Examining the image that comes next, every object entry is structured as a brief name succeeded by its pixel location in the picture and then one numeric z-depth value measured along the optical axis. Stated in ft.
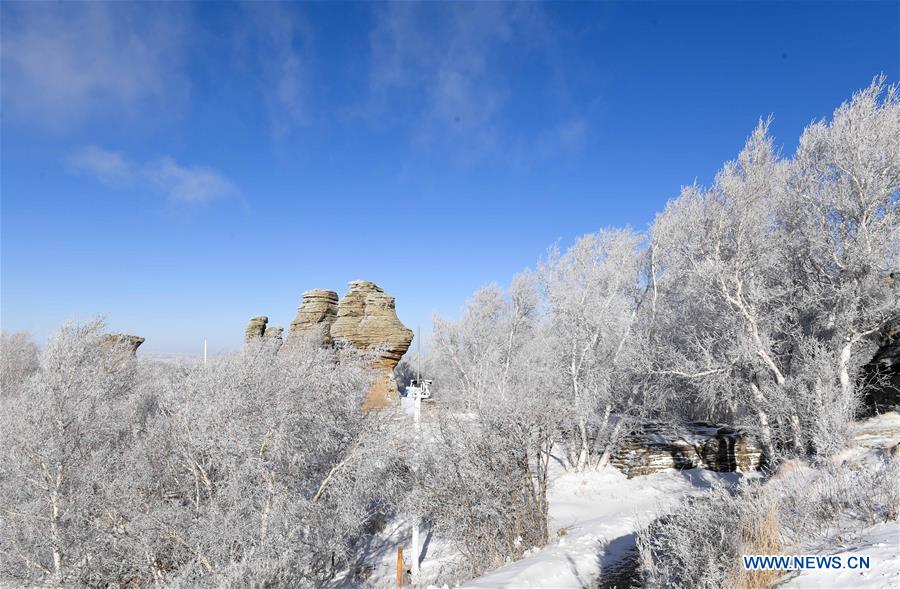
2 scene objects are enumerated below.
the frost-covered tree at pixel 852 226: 34.76
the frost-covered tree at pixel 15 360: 74.13
